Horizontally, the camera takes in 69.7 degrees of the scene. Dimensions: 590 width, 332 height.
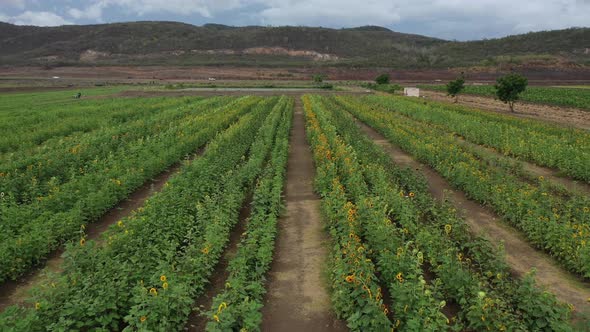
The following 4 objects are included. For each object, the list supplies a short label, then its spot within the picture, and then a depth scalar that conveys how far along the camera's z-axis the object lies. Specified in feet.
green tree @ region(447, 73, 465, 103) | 137.93
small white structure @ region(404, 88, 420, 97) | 162.02
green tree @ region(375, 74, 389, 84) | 209.87
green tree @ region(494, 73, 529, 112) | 107.04
